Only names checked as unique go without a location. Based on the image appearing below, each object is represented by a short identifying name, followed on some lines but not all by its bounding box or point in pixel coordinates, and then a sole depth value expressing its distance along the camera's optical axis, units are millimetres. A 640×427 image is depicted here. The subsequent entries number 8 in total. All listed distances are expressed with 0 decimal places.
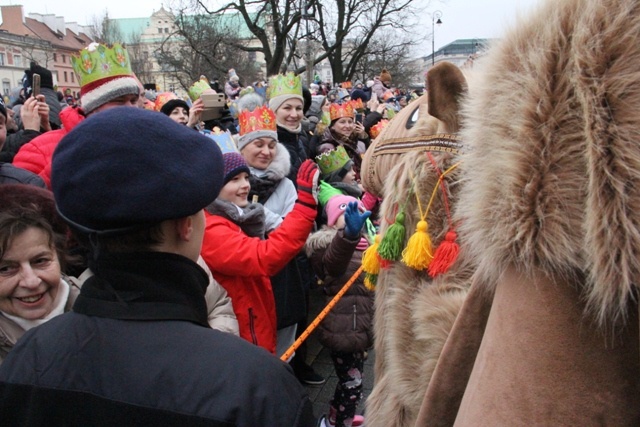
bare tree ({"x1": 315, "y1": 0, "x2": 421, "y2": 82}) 26422
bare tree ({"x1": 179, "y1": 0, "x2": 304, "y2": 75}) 21609
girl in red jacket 2373
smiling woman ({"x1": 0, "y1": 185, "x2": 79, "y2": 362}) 1701
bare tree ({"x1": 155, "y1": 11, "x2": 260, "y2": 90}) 24000
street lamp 30366
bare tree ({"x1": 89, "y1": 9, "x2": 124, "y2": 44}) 43938
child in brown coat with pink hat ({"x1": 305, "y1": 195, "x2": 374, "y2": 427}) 2932
